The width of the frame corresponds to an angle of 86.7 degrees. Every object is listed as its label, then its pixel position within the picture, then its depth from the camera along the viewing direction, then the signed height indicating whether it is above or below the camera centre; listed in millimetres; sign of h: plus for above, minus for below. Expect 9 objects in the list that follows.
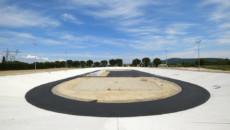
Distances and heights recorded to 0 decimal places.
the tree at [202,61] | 105688 +525
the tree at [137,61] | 127688 +1757
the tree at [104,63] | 127575 +0
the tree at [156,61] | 118662 +1468
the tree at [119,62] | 129950 +900
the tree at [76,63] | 118125 +229
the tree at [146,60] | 122531 +2641
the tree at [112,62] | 132575 +986
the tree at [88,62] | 126369 +648
